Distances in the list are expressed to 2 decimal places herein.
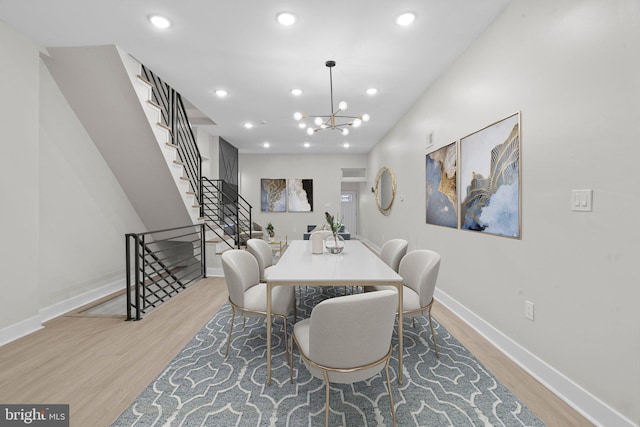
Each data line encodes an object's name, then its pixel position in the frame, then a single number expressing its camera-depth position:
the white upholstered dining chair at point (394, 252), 2.73
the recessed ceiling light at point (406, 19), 2.22
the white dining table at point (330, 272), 1.70
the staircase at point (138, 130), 2.88
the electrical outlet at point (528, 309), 1.95
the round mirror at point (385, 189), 5.49
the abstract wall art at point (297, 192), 8.45
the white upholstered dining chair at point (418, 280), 2.00
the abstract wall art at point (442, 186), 2.99
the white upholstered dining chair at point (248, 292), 1.99
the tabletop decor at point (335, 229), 2.61
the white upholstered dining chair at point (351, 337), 1.21
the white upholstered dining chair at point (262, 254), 2.89
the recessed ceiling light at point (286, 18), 2.23
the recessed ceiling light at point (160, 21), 2.28
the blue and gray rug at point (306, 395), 1.50
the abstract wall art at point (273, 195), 8.42
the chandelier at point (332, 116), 2.99
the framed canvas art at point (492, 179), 2.09
